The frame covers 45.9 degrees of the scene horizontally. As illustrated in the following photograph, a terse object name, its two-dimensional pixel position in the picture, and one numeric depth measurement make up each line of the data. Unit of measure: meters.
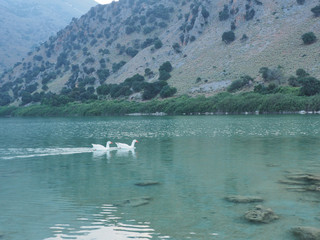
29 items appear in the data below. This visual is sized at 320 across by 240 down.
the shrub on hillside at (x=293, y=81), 97.97
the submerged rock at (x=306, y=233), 11.81
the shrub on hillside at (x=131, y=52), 181.69
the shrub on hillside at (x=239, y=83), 107.94
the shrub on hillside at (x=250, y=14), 137.62
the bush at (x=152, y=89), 129.88
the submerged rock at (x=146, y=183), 19.89
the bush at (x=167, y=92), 122.65
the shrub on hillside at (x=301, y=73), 99.06
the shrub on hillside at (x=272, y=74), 102.19
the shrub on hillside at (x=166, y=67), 142.75
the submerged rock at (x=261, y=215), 13.46
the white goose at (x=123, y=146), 35.58
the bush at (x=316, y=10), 120.84
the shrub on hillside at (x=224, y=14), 145.70
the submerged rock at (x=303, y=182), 17.76
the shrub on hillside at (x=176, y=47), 153.12
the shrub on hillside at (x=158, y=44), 163.56
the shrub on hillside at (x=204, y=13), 152.25
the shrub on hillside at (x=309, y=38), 112.06
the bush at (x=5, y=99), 181.25
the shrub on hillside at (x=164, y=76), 136.50
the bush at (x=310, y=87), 87.08
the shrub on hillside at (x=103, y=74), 173.75
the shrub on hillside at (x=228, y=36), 134.12
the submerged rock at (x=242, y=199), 16.06
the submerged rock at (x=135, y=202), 16.04
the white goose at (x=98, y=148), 34.97
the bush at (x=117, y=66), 175.62
